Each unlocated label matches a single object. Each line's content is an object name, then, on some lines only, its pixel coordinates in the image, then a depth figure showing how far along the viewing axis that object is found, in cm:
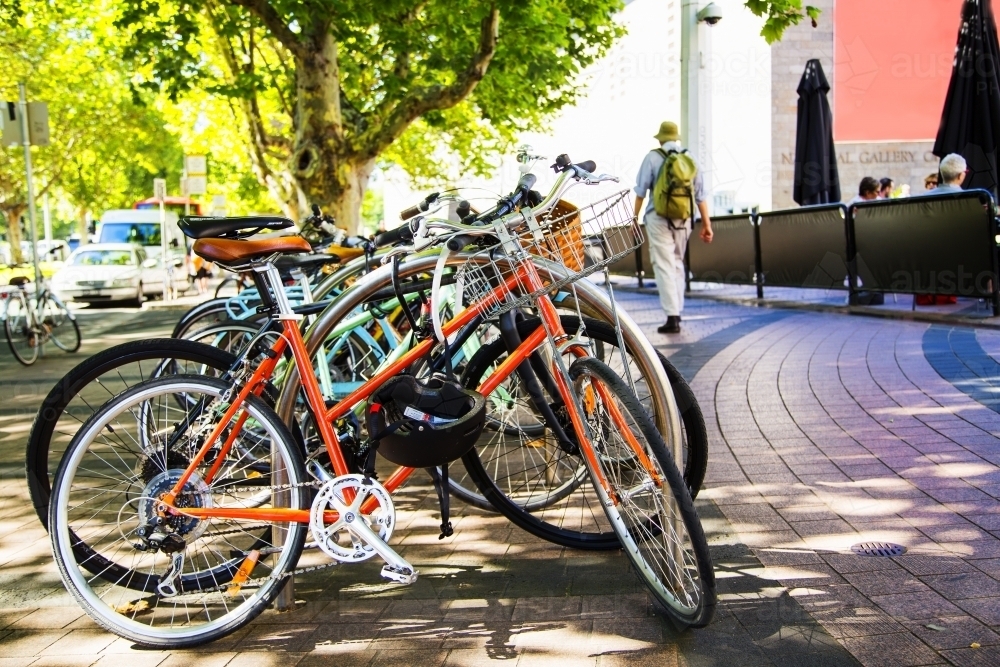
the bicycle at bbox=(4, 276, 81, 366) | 1271
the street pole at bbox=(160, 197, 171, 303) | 2455
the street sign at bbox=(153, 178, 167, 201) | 2766
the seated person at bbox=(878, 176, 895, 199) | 1653
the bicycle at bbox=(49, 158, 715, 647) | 313
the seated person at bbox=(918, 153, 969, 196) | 1210
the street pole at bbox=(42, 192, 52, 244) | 5854
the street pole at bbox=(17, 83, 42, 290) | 1480
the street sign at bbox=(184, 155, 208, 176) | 2464
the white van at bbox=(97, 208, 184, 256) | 3394
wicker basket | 318
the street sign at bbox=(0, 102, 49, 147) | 1576
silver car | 2566
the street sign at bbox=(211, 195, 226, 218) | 4291
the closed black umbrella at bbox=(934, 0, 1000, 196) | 1351
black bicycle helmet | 322
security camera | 1278
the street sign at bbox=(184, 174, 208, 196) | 2522
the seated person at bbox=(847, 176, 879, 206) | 1404
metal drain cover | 370
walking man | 1029
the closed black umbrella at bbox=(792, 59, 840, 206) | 1684
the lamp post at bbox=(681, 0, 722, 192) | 1307
